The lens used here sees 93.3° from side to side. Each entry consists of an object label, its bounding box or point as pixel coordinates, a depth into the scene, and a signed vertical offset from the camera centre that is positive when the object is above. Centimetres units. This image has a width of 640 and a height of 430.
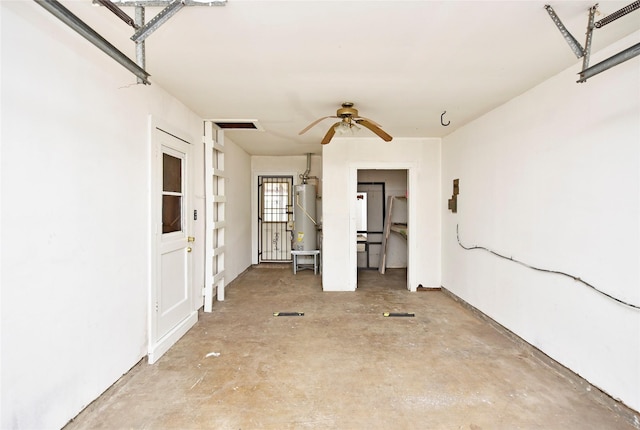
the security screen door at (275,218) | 664 -20
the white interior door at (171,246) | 257 -35
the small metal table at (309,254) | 573 -88
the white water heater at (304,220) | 580 -21
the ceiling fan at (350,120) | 293 +88
